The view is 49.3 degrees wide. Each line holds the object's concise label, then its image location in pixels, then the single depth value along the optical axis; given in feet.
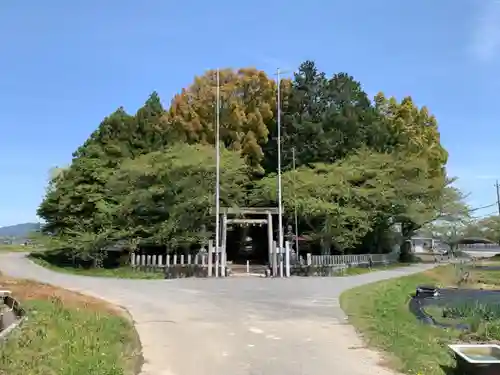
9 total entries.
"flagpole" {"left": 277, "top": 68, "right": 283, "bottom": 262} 92.99
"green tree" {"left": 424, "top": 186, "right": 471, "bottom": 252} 137.86
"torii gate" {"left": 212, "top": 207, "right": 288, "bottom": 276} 93.20
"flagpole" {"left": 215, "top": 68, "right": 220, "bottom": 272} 91.87
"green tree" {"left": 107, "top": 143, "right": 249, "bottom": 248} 101.71
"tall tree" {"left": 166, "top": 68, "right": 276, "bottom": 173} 128.77
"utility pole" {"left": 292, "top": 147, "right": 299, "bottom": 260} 106.57
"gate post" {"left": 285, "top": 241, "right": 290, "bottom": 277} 89.45
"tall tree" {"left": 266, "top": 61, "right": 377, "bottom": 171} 126.62
